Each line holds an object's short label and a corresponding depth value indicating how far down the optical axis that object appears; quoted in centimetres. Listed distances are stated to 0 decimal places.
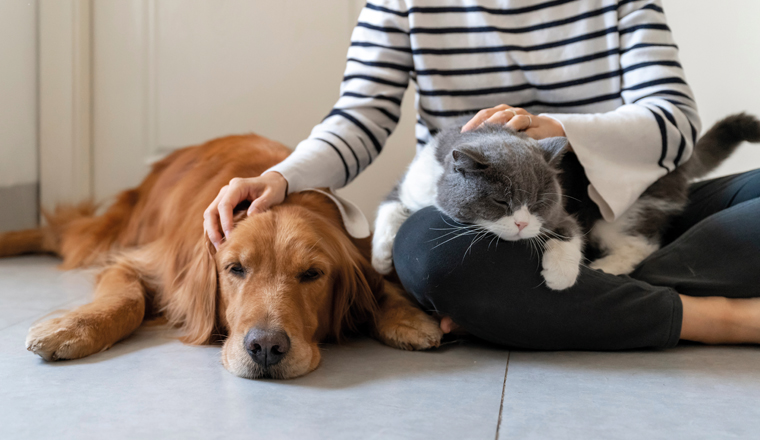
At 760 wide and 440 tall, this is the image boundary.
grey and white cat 123
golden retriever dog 130
